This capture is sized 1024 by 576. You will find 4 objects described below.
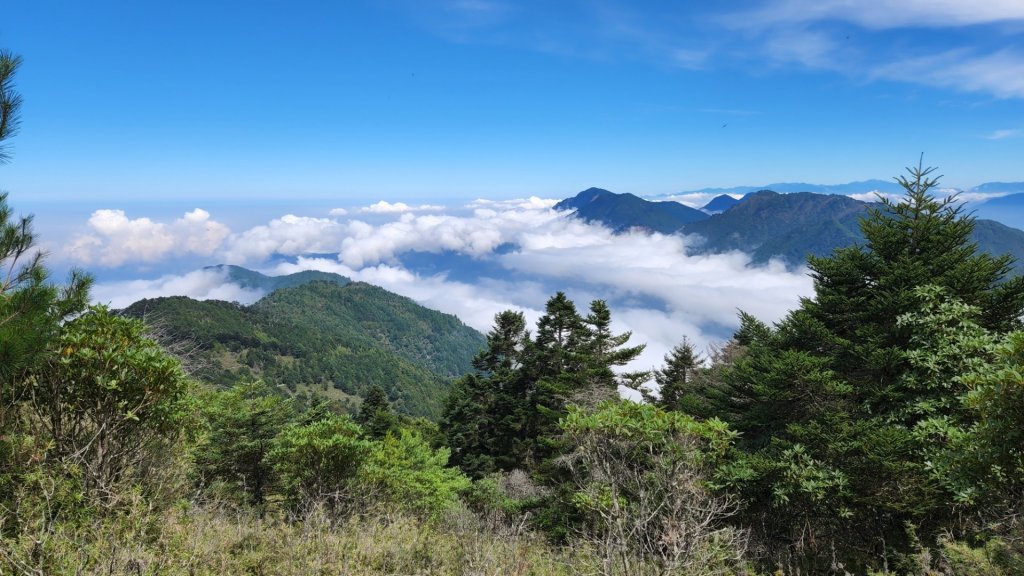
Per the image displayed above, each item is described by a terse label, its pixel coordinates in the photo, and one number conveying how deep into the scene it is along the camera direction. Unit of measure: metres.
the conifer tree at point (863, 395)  10.96
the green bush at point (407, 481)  12.51
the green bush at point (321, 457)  10.90
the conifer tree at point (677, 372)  31.92
